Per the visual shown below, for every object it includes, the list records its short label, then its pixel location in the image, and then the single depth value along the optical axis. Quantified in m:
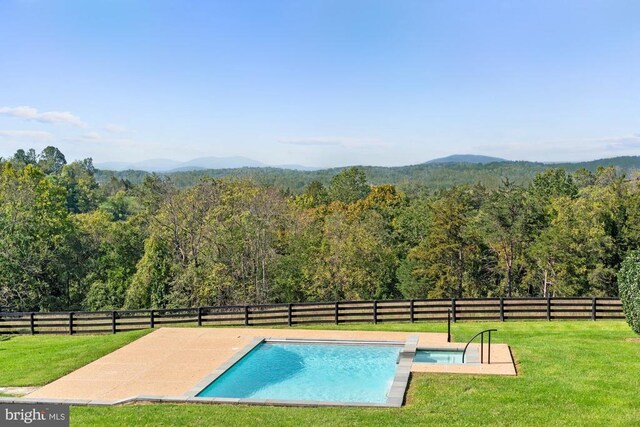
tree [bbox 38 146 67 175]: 146.88
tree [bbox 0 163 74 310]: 31.00
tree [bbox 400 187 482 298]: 41.50
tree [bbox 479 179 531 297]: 42.50
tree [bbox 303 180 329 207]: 70.81
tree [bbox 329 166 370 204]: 68.88
